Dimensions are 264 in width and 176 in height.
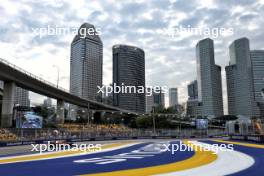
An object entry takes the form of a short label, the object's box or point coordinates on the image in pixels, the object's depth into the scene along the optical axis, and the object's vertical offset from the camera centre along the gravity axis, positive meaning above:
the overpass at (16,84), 32.60 +5.79
